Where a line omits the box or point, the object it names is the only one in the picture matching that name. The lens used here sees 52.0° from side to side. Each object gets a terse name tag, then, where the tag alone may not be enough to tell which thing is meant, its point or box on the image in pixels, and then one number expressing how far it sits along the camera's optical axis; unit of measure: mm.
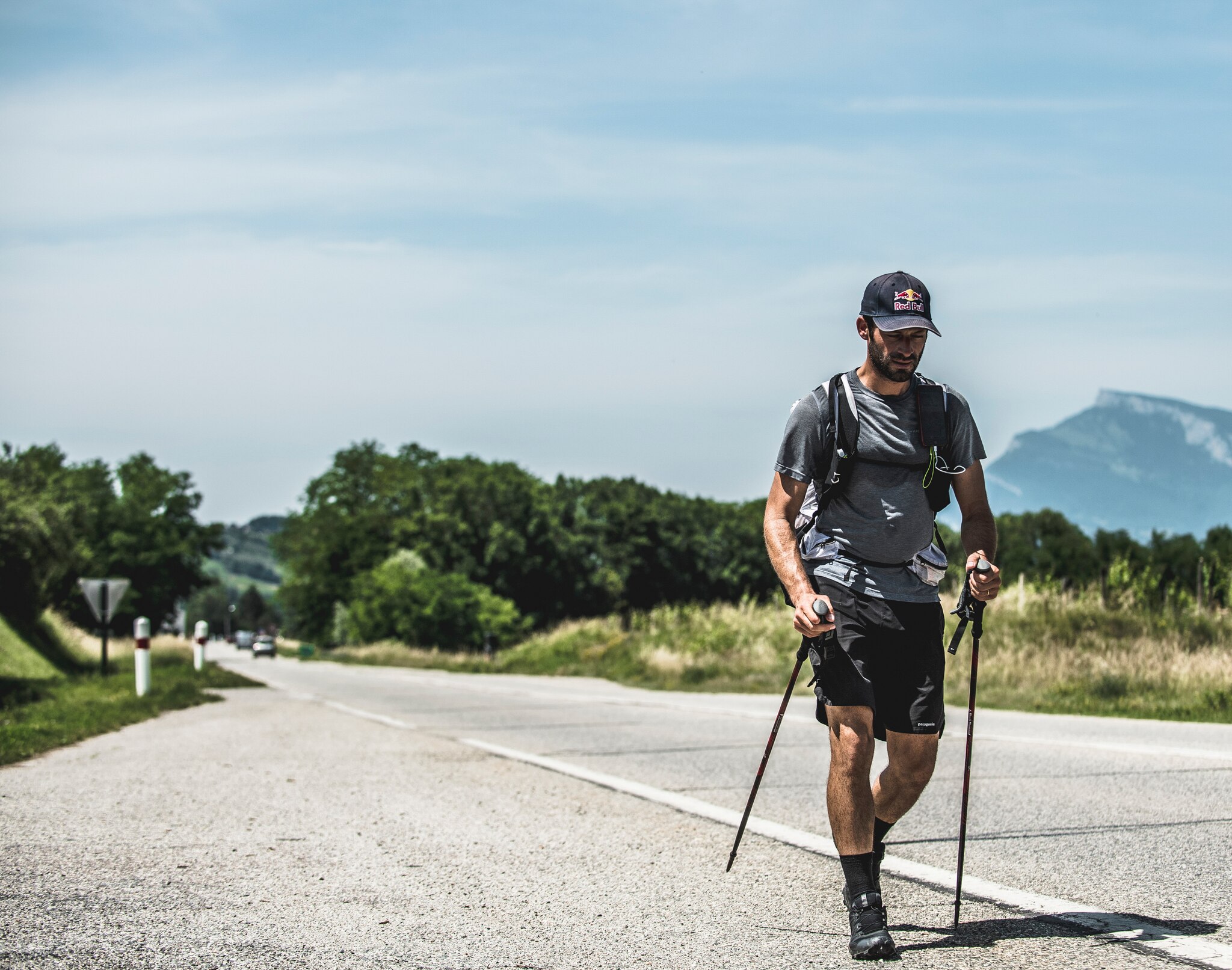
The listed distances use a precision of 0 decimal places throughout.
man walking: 3926
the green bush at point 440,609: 61812
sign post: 19078
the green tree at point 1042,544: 63812
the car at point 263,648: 91819
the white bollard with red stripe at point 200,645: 25031
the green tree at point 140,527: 76812
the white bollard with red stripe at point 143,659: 16547
